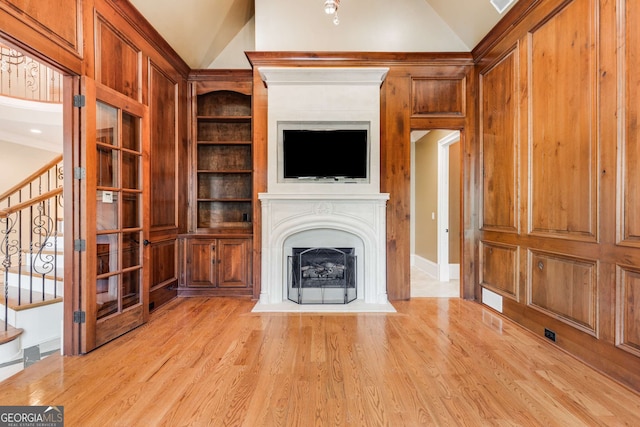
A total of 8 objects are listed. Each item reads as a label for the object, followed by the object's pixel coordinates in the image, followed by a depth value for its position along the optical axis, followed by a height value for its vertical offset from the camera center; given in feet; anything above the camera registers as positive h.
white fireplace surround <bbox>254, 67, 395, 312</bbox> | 12.64 +0.47
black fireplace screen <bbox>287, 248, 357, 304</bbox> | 12.88 -2.65
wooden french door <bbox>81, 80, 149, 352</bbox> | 8.29 -0.11
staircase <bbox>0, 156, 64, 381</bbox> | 10.30 -3.38
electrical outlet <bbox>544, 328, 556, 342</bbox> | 8.84 -3.55
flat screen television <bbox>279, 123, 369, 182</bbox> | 12.84 +2.46
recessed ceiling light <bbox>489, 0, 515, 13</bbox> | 10.43 +7.10
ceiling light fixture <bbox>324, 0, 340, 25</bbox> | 8.32 +5.61
